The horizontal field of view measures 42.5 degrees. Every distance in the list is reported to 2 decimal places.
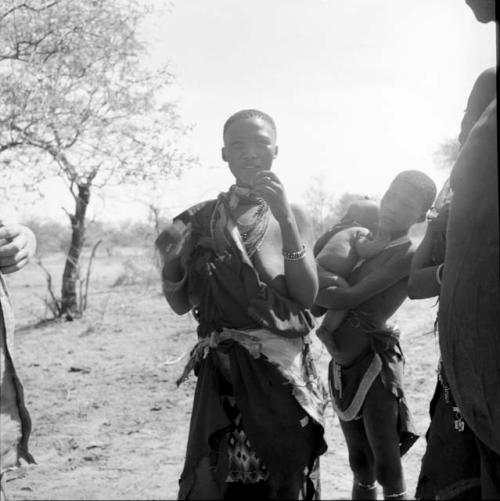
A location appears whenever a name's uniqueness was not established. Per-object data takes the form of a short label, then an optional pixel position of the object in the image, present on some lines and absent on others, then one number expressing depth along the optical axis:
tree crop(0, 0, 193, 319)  7.85
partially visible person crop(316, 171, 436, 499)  2.69
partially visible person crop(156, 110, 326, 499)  2.23
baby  2.78
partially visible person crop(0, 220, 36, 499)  1.98
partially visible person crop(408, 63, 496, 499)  1.52
